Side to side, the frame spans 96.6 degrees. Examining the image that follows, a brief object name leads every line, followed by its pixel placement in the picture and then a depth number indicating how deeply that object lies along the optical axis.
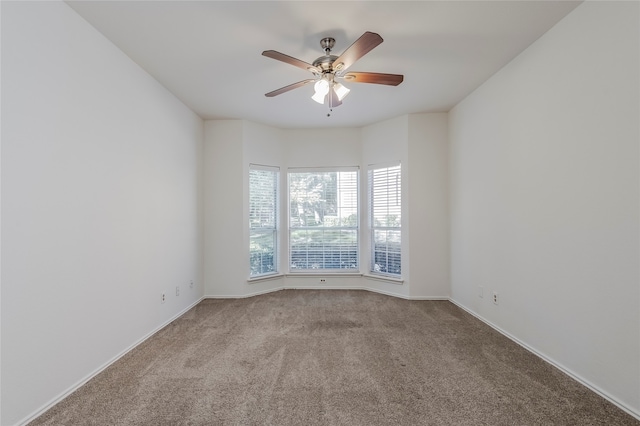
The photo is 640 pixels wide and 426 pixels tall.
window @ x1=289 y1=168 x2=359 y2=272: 4.81
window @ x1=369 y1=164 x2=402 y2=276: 4.37
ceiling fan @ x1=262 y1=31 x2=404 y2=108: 2.09
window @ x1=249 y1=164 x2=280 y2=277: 4.48
